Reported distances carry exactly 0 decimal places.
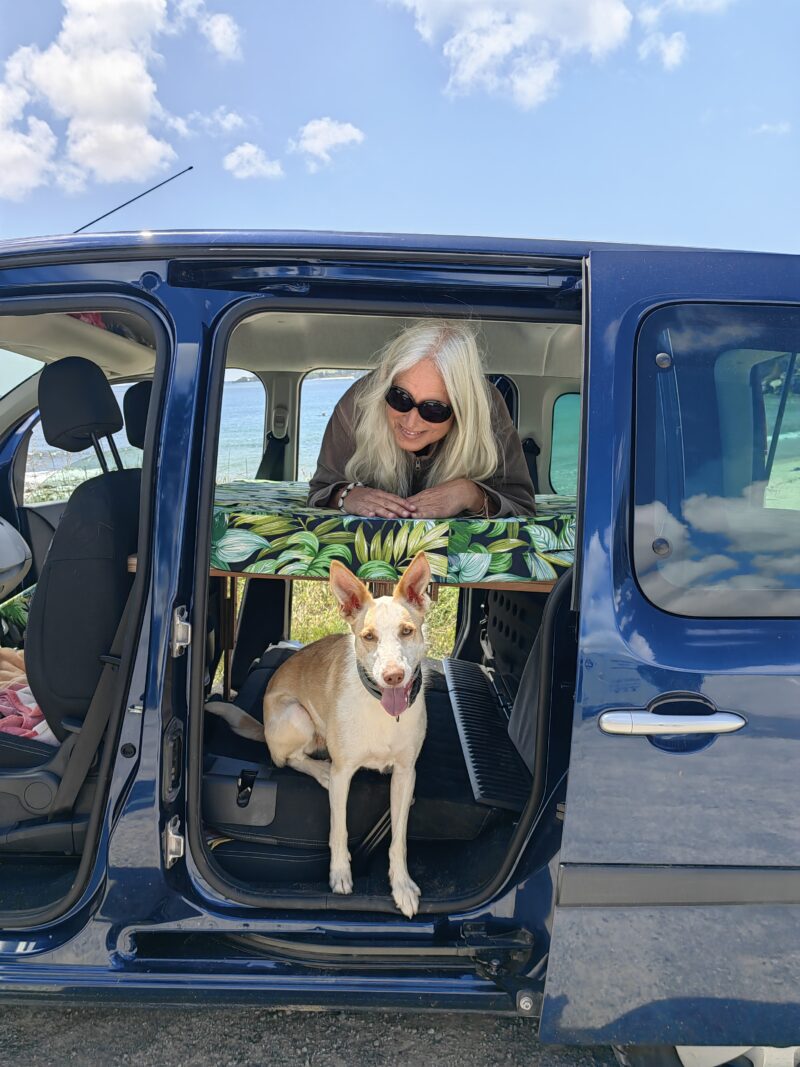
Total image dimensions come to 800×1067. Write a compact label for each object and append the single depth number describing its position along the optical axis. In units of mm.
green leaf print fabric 2146
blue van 1688
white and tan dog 2201
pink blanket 2438
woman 2525
